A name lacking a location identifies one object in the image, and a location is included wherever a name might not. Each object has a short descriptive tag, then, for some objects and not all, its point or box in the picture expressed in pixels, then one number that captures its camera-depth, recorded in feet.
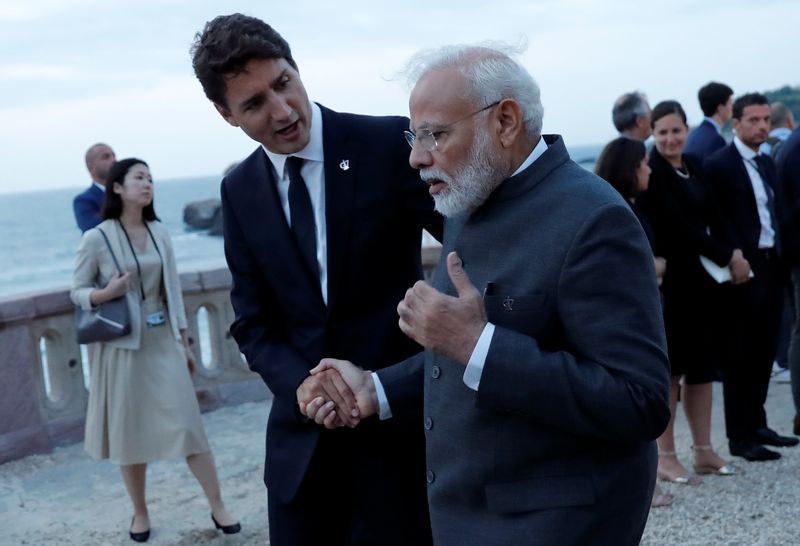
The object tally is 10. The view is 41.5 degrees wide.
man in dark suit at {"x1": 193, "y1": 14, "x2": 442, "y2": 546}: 9.84
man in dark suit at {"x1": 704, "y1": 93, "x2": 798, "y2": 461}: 22.07
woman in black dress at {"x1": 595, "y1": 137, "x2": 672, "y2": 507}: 18.85
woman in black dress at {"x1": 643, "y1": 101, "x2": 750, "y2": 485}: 20.71
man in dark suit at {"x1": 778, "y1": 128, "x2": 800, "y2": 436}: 22.76
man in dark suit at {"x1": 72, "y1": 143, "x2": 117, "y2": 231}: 24.29
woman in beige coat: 19.75
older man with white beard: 6.98
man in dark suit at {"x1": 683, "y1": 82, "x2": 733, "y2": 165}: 27.22
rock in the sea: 266.36
